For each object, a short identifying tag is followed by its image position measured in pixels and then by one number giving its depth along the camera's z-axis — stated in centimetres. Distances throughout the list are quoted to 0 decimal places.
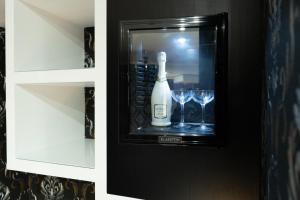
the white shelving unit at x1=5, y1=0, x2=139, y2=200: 98
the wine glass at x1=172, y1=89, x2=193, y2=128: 94
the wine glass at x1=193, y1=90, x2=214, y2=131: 87
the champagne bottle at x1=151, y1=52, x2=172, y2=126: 95
